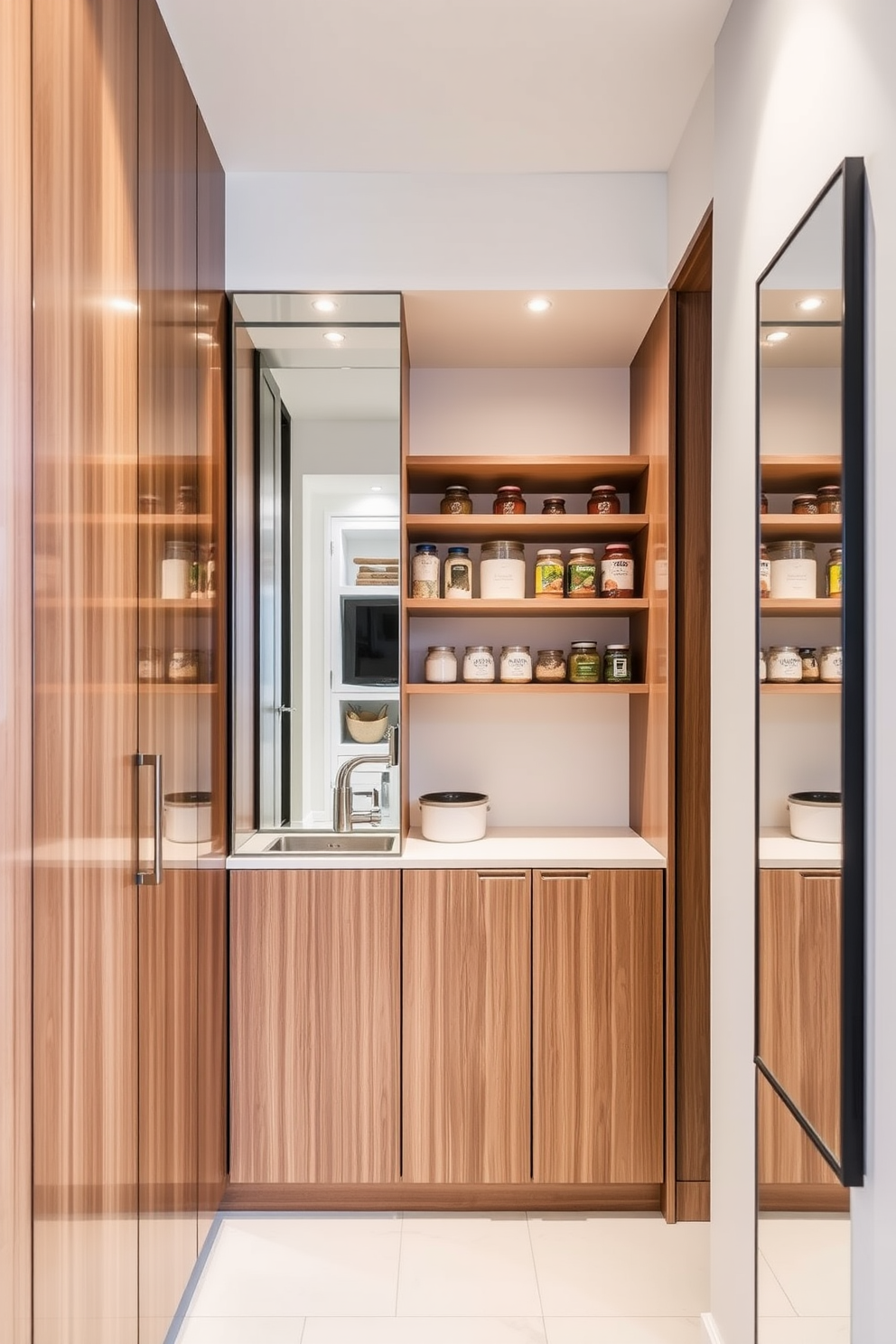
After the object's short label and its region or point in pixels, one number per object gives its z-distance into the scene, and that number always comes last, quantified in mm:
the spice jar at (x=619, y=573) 2697
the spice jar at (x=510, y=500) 2740
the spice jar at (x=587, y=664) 2764
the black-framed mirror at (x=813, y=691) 1138
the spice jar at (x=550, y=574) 2721
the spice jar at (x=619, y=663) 2754
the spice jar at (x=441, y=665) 2746
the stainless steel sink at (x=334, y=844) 2496
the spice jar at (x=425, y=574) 2678
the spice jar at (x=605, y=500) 2754
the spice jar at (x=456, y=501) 2764
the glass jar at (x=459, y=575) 2723
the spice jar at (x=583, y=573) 2717
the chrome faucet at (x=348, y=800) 2545
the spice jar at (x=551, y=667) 2773
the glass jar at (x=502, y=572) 2693
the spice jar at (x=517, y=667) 2725
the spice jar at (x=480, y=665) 2740
